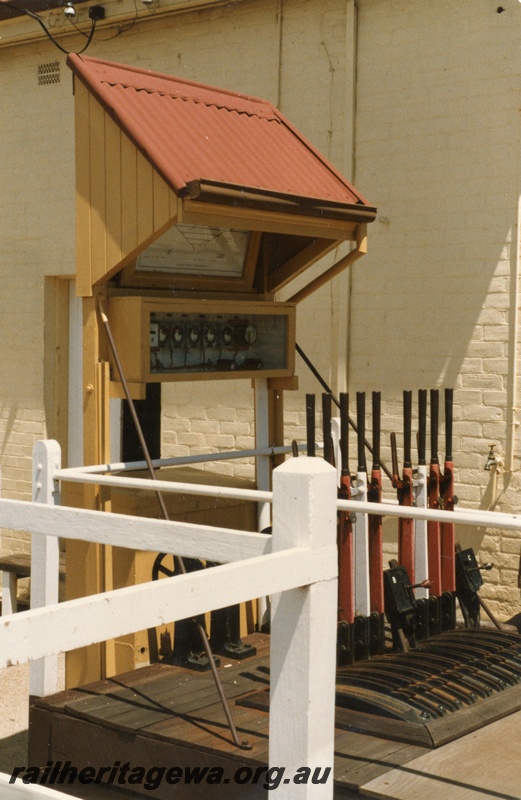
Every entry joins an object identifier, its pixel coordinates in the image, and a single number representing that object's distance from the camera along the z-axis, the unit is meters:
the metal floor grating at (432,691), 3.57
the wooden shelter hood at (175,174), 4.26
